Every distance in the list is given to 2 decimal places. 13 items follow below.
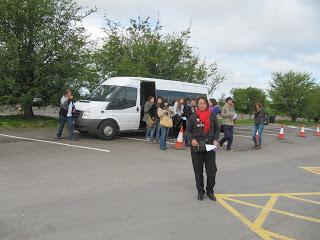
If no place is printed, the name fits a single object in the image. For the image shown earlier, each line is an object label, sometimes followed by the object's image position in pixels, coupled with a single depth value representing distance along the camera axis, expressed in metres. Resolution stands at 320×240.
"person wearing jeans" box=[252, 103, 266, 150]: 11.81
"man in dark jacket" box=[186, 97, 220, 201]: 5.58
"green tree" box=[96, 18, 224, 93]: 17.90
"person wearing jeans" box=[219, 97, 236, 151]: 11.10
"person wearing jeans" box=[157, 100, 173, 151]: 10.23
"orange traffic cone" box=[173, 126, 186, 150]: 10.70
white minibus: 11.19
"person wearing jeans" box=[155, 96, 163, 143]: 10.68
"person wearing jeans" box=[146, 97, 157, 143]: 11.44
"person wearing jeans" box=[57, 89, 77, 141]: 10.80
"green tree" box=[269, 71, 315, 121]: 33.57
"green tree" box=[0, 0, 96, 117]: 13.50
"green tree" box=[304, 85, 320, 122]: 33.77
